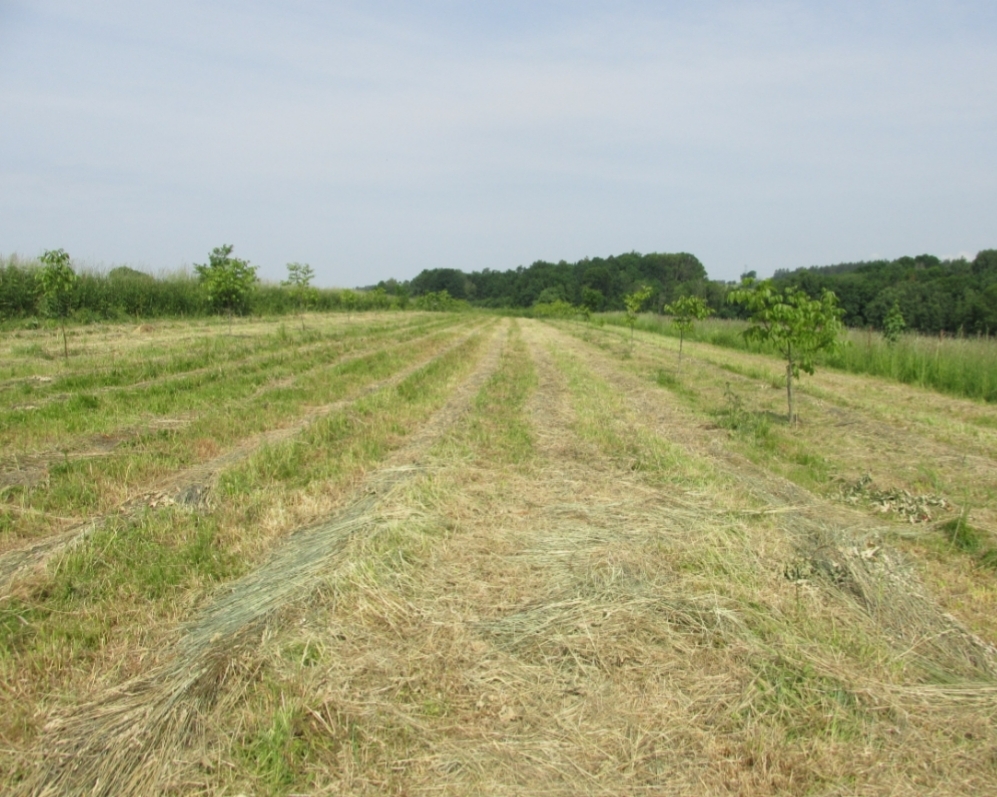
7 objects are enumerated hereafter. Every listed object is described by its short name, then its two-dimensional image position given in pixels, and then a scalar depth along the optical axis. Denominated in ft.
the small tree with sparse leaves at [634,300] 81.87
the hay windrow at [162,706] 8.40
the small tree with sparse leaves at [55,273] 46.98
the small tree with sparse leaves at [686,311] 60.18
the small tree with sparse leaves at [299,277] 99.09
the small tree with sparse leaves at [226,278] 72.79
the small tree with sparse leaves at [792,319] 31.94
